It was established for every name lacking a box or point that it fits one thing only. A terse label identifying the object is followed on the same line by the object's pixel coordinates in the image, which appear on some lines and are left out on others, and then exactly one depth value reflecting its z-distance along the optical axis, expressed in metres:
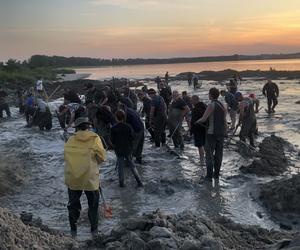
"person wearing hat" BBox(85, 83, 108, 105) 9.97
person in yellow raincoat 4.53
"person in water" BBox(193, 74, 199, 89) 31.22
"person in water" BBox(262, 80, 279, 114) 15.17
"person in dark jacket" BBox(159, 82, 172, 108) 10.84
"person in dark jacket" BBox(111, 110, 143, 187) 6.38
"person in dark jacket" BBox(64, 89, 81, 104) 10.28
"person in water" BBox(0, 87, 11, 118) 16.02
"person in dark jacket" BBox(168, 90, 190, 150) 8.82
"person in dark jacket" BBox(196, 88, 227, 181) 6.60
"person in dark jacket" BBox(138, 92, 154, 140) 9.91
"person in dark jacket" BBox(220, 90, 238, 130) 10.78
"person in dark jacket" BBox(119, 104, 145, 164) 7.44
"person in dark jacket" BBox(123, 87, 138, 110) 10.81
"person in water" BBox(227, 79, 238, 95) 10.87
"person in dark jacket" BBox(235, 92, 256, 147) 8.96
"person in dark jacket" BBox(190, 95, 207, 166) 7.21
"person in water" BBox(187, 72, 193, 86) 34.81
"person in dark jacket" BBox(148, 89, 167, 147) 8.89
